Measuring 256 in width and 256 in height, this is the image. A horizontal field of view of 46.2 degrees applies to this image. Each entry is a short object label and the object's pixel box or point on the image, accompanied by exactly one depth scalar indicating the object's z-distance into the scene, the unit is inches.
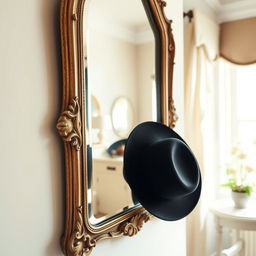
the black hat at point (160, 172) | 44.5
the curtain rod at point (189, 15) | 91.3
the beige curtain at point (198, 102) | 92.7
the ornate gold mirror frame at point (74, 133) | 36.1
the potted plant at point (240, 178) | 90.9
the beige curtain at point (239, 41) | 103.3
